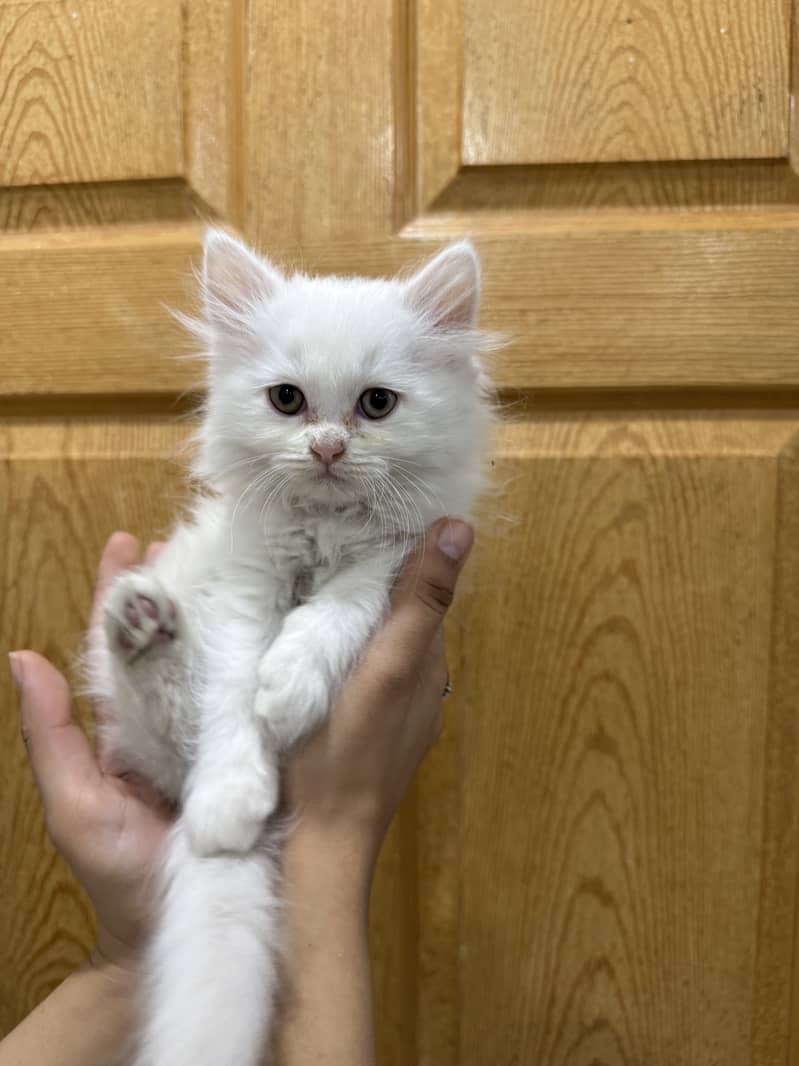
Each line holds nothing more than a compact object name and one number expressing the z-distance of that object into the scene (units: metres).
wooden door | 0.39
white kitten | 0.28
